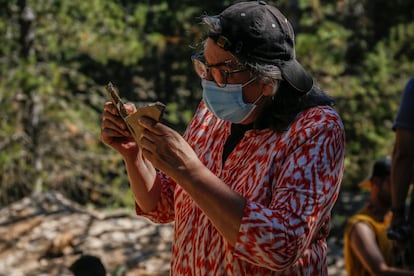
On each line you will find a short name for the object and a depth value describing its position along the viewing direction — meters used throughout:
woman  3.23
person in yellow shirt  6.81
